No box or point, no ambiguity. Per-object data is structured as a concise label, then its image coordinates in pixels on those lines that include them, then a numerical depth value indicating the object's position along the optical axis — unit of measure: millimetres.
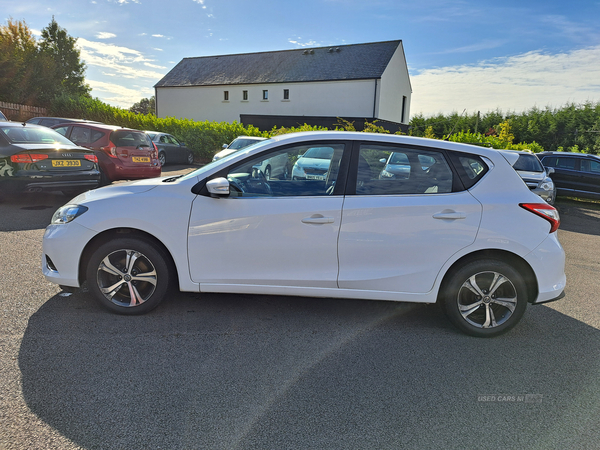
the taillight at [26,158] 7797
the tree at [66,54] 56594
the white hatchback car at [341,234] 3602
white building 36094
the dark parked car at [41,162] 7824
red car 10984
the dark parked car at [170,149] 19516
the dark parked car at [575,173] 14156
